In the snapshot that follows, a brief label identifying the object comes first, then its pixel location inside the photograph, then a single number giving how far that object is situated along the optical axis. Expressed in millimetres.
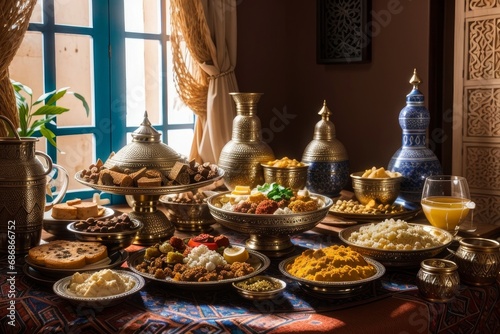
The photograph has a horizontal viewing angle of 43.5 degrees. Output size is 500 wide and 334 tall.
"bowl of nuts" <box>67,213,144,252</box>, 1965
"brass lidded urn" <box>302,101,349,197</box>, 2715
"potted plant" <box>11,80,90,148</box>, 2559
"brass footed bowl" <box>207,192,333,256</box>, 1983
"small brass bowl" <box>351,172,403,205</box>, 2473
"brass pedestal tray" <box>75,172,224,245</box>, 2102
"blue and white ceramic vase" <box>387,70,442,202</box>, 2555
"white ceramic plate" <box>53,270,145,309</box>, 1551
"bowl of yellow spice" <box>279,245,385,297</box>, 1654
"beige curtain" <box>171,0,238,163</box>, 3162
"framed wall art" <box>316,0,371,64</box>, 3299
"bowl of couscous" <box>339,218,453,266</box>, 1869
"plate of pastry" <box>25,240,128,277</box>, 1774
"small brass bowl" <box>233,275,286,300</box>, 1633
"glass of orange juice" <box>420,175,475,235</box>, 2145
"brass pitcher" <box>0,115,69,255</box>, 2002
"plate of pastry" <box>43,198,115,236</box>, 2207
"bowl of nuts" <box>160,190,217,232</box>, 2373
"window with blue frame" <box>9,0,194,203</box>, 2791
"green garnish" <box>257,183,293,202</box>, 2176
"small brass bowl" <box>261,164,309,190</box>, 2605
